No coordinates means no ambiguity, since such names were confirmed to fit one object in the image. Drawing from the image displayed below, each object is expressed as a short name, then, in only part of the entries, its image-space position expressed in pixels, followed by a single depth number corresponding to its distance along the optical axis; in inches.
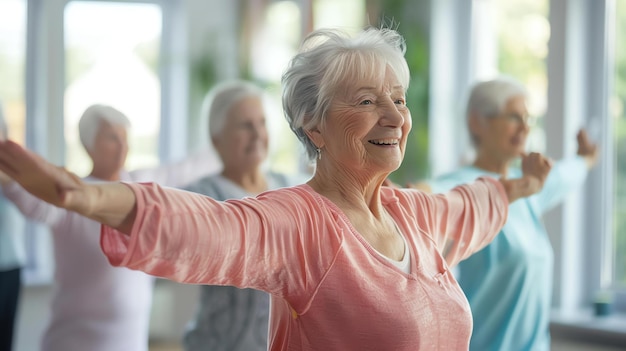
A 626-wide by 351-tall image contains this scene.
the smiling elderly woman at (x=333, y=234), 55.0
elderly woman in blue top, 104.1
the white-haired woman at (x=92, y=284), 120.9
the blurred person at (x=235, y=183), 114.7
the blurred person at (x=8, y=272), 164.6
